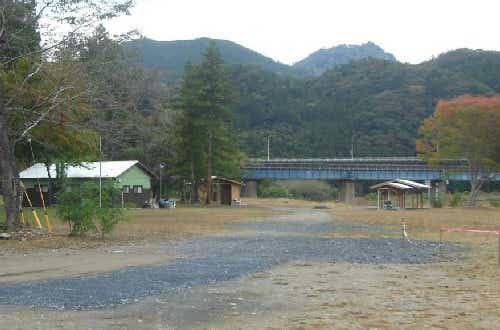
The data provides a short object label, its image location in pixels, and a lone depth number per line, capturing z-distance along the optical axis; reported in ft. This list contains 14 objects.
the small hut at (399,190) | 176.63
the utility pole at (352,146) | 384.31
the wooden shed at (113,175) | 173.06
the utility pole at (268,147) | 366.53
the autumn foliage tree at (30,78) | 64.44
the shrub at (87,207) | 64.85
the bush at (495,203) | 209.88
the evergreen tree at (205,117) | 195.72
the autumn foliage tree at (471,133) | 191.83
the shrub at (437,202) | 192.09
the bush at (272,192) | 298.90
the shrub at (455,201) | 201.46
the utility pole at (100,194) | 64.90
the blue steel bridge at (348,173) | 268.82
